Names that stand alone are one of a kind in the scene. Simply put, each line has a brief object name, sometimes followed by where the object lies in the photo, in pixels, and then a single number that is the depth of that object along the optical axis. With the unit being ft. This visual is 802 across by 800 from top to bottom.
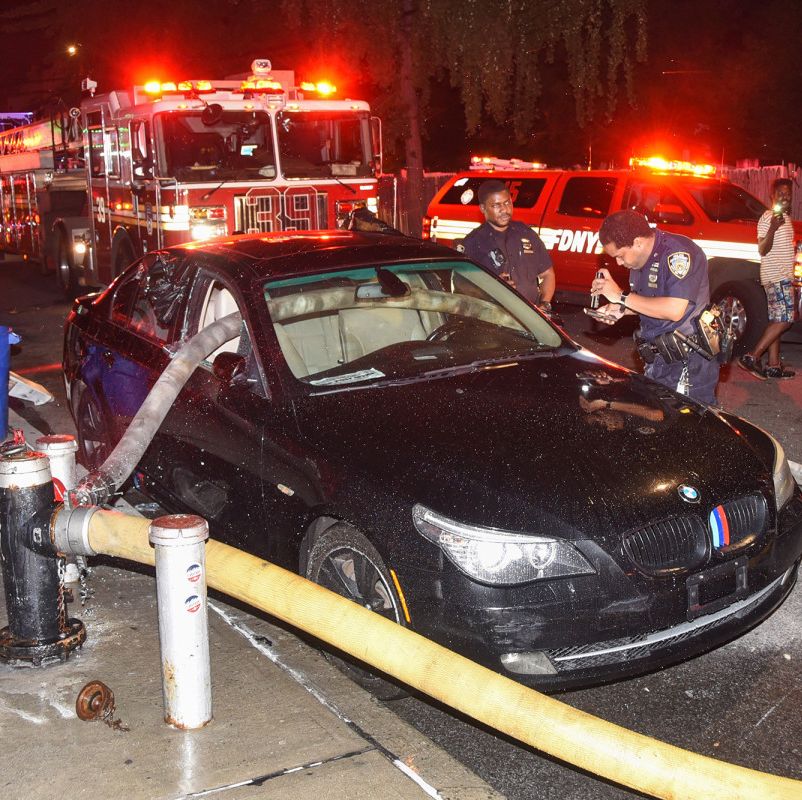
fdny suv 37.50
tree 60.23
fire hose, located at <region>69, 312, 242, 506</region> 16.11
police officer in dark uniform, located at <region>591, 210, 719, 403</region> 18.40
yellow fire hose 8.86
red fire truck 39.96
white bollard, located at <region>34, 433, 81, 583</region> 14.74
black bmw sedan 11.94
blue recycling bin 23.61
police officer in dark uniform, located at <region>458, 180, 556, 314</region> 23.73
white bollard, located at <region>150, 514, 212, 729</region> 11.14
